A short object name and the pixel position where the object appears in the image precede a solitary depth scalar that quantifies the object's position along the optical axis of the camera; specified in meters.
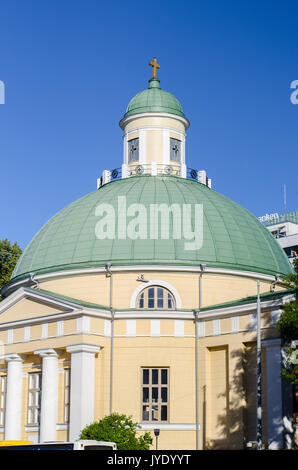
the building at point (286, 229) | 86.56
